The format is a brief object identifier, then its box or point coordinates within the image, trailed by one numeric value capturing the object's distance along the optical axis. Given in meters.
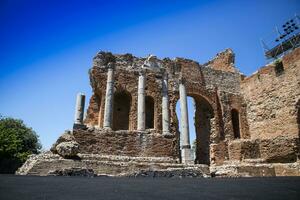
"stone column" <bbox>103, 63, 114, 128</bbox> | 12.97
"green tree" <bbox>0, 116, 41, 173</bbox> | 20.22
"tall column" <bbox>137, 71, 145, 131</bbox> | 13.13
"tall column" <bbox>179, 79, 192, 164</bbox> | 12.42
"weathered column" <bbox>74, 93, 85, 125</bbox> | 13.03
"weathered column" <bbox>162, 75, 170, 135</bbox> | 13.82
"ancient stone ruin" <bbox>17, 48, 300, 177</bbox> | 10.35
